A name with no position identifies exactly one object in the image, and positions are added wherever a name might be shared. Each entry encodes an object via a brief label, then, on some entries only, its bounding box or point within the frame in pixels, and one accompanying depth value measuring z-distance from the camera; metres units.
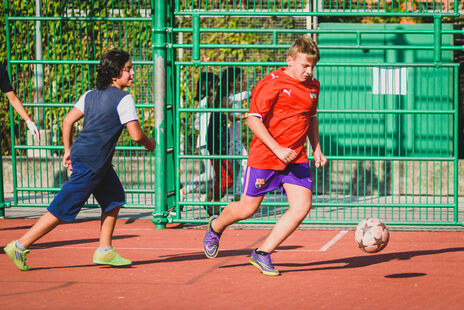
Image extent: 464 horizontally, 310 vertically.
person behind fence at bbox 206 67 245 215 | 15.90
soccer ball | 11.39
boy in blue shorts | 11.15
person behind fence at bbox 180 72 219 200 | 15.69
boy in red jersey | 10.92
